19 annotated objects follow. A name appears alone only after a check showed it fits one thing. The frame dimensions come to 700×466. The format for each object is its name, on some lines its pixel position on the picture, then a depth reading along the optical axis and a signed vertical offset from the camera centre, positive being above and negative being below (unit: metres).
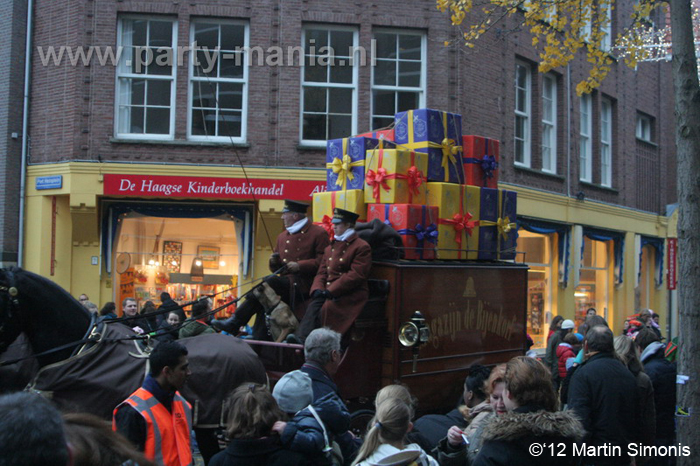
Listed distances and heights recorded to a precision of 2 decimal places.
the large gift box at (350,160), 7.88 +1.25
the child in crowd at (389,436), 3.40 -0.83
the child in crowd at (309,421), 3.47 -0.83
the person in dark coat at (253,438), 3.35 -0.84
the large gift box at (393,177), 7.44 +1.01
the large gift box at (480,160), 8.52 +1.38
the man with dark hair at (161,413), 3.81 -0.85
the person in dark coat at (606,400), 4.94 -0.91
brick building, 13.51 +3.12
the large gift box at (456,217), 7.84 +0.62
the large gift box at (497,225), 8.36 +0.58
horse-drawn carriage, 4.89 -0.67
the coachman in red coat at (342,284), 6.51 -0.16
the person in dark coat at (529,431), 3.21 -0.75
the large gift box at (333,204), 7.68 +0.73
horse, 4.83 -0.70
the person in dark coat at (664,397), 6.41 -1.13
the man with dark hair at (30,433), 1.52 -0.39
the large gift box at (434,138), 7.96 +1.55
